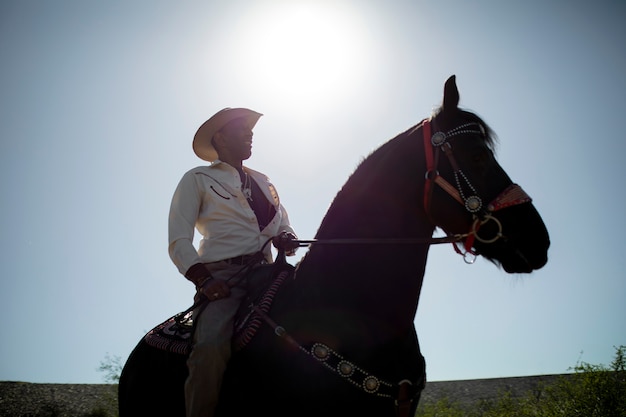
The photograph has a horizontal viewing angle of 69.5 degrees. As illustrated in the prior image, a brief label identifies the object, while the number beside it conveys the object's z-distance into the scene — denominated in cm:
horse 300
